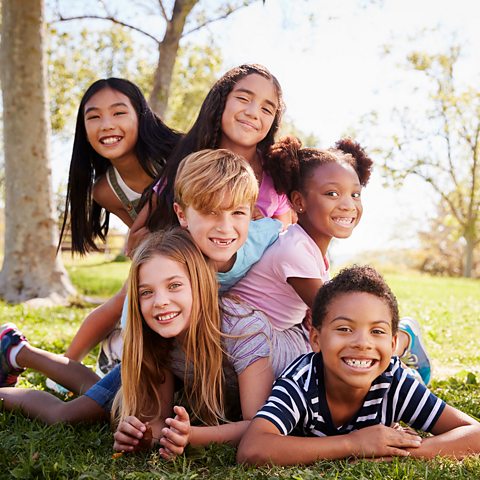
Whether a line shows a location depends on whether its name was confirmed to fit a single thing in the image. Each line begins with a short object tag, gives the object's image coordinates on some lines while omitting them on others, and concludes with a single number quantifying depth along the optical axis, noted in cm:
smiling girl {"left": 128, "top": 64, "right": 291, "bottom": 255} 375
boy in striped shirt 264
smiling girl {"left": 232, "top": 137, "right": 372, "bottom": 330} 342
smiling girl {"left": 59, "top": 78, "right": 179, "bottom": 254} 434
